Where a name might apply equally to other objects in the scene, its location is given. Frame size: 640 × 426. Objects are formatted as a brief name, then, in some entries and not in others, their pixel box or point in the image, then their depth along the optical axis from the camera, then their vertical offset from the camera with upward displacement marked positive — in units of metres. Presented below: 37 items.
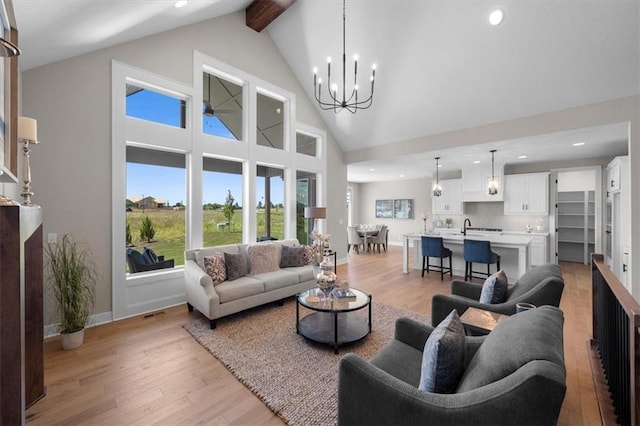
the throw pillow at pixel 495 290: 2.47 -0.70
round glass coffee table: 2.83 -1.29
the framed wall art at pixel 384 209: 10.99 +0.15
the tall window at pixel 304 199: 6.17 +0.31
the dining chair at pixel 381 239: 9.20 -0.86
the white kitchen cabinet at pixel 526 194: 6.82 +0.47
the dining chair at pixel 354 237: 8.97 -0.78
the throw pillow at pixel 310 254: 4.66 -0.70
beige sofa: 3.32 -0.97
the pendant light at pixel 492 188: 6.15 +0.54
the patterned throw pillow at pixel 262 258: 4.11 -0.68
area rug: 2.03 -1.36
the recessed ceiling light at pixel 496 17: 3.50 +2.49
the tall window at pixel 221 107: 4.59 +1.84
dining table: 9.06 -0.67
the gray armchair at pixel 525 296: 2.16 -0.69
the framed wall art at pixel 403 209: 10.44 +0.15
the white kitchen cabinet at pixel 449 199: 8.22 +0.42
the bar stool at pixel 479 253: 4.95 -0.73
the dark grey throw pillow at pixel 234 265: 3.80 -0.72
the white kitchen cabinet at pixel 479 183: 7.23 +0.81
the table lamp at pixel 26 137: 2.22 +0.62
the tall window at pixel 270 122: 5.37 +1.82
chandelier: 5.41 +2.27
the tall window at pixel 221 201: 4.61 +0.21
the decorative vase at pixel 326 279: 3.10 -0.73
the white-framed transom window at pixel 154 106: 3.80 +1.54
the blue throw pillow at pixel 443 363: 1.28 -0.71
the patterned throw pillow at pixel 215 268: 3.58 -0.71
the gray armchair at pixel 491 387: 0.94 -0.69
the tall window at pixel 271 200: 5.55 +0.26
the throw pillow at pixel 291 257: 4.54 -0.72
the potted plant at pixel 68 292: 2.83 -0.82
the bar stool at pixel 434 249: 5.53 -0.73
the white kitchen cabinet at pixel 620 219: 4.12 -0.12
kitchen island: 4.85 -0.77
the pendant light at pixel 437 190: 7.05 +0.58
